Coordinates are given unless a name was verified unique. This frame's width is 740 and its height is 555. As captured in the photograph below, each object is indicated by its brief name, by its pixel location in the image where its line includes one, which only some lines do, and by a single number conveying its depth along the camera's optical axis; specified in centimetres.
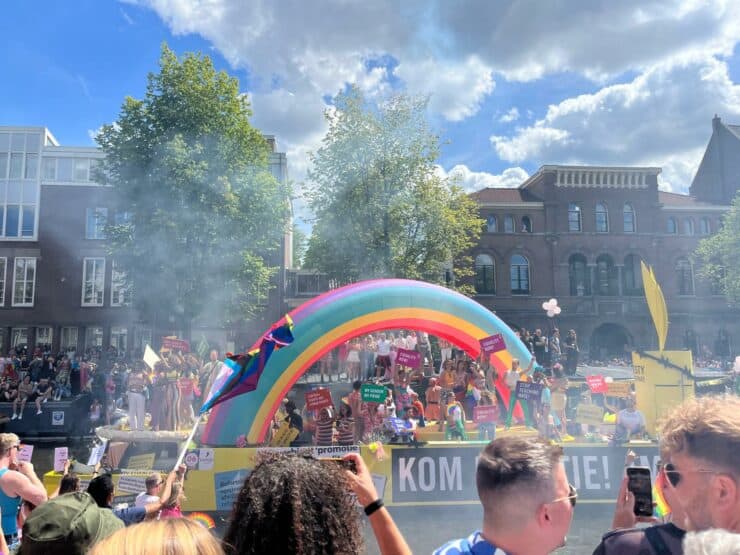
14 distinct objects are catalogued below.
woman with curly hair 164
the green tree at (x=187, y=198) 1930
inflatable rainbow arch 943
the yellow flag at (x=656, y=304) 1094
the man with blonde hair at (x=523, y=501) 188
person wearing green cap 214
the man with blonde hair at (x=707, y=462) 182
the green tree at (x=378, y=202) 2412
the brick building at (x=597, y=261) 3284
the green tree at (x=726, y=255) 2972
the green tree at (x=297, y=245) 4254
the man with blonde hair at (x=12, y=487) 390
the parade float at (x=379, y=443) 840
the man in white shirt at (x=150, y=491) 484
